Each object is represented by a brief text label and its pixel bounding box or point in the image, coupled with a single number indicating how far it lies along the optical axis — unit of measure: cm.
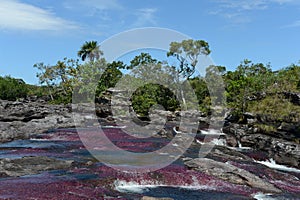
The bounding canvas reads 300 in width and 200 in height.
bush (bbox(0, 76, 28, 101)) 11333
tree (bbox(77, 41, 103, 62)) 9794
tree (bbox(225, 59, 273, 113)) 5382
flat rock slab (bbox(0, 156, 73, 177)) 2010
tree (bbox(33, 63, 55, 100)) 9506
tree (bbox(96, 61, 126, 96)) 8604
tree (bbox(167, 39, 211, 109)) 8950
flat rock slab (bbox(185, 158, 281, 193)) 2138
